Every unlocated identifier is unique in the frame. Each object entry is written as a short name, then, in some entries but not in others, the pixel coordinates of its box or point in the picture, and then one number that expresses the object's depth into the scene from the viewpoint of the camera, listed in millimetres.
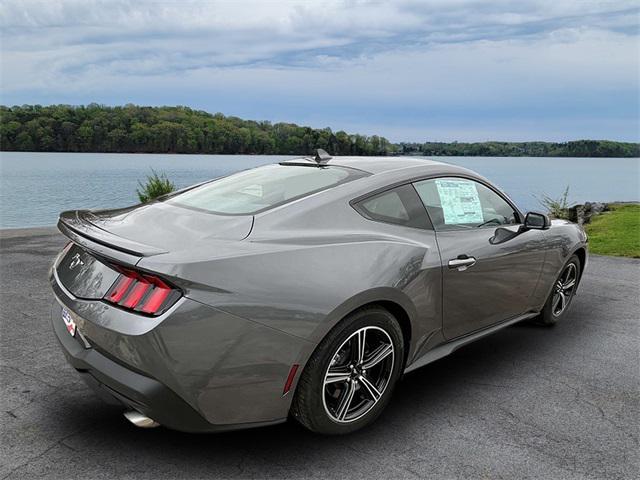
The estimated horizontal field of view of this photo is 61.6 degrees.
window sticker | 3623
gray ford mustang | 2361
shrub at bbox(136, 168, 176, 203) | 12438
